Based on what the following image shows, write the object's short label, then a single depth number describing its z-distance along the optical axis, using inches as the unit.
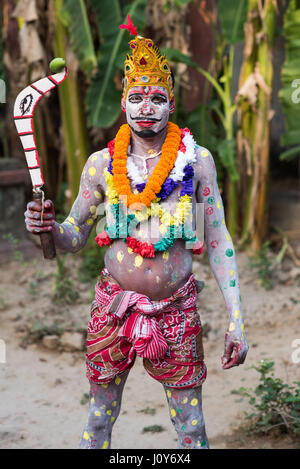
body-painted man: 206.7
